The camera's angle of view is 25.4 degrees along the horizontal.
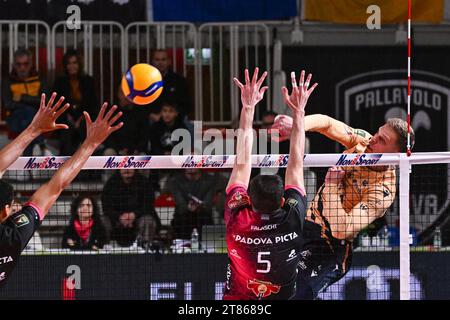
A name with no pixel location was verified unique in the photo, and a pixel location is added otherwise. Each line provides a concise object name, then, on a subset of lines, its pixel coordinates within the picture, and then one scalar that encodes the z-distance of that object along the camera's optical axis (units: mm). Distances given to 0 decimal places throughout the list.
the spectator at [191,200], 13352
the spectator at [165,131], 14625
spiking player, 9203
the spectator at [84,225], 12328
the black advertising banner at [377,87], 16188
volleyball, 10852
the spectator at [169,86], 15000
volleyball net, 9094
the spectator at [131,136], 14737
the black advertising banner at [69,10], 15922
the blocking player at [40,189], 7605
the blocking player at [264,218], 8016
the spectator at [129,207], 12859
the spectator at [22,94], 14992
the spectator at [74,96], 14828
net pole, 9047
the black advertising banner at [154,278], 11234
